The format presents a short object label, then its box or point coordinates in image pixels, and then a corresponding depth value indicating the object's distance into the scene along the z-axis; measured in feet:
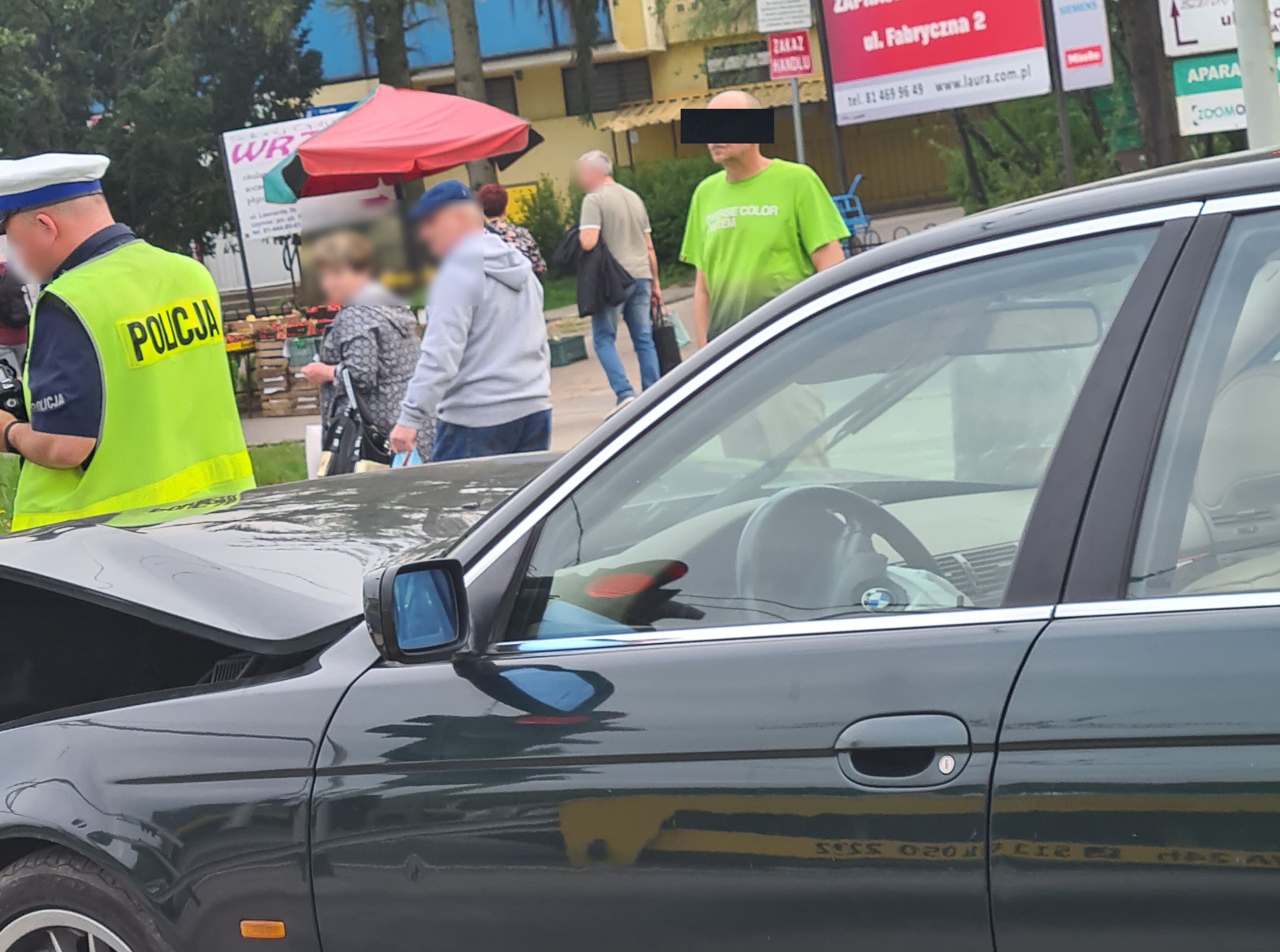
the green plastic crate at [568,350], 50.08
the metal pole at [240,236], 54.19
